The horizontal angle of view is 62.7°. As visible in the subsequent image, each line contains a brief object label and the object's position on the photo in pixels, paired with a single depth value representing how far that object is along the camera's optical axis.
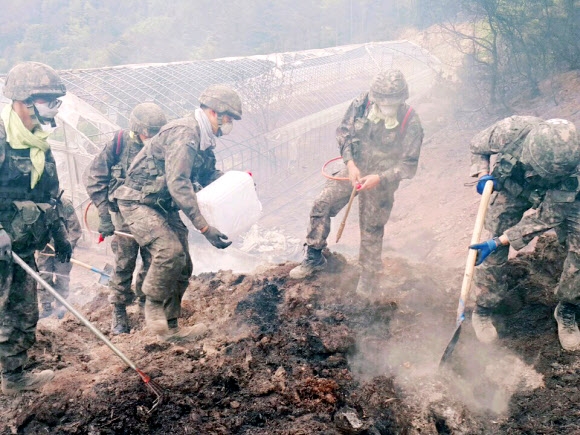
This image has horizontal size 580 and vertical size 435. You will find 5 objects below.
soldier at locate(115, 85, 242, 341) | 3.94
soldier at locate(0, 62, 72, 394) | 3.45
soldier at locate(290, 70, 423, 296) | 4.95
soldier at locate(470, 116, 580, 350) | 3.53
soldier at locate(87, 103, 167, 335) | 4.71
